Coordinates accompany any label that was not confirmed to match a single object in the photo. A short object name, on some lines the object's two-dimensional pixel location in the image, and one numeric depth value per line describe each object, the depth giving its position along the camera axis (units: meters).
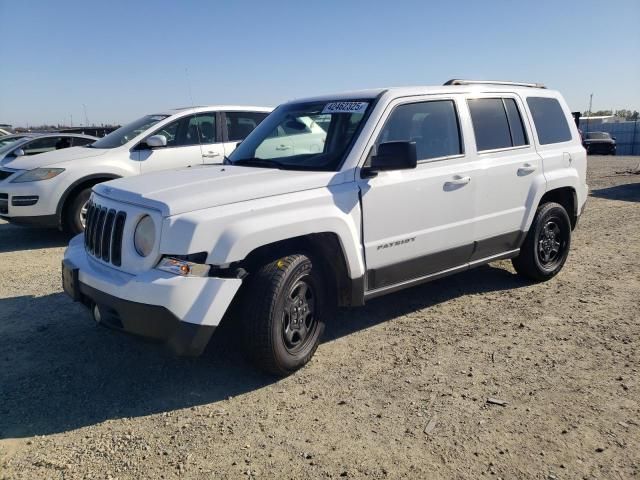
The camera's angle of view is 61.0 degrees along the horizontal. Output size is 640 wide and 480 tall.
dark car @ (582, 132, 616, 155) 32.16
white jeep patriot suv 3.25
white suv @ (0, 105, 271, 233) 7.44
